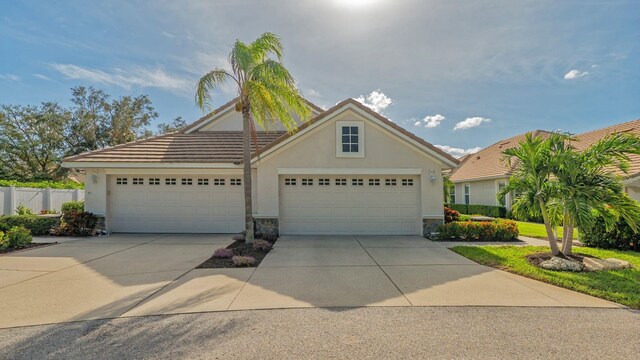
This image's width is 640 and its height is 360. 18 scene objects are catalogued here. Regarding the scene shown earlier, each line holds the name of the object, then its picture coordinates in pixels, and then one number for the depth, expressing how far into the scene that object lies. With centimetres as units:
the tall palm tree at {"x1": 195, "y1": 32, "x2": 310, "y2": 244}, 841
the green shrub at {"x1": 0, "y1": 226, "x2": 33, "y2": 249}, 908
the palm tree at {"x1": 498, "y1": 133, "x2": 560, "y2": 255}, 748
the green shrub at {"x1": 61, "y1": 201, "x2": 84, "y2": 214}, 1334
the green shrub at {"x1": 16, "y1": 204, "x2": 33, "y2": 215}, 1737
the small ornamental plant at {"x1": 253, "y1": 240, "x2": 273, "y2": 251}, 870
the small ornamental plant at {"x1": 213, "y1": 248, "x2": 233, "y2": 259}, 788
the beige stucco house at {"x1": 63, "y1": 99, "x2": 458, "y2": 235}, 1162
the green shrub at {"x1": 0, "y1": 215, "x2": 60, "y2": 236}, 1164
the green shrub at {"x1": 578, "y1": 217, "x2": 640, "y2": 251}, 917
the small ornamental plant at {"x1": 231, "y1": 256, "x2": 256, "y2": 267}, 718
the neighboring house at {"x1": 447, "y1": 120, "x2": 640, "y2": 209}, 1252
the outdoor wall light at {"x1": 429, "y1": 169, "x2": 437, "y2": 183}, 1154
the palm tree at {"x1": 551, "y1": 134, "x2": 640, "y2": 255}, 685
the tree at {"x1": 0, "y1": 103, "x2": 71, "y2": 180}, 2880
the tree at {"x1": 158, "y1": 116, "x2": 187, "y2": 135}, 3662
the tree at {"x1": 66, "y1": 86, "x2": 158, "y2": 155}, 3028
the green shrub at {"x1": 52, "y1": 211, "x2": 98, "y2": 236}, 1152
